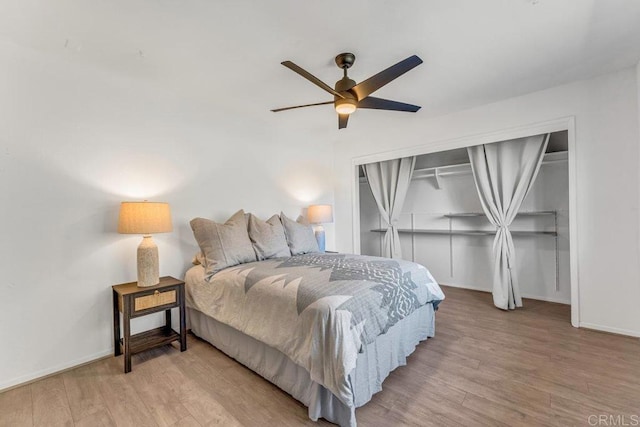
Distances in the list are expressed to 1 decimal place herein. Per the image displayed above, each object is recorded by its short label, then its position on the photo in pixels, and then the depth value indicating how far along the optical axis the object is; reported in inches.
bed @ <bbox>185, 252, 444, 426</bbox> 64.9
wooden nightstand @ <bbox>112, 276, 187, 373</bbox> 89.0
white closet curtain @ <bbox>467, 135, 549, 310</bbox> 136.3
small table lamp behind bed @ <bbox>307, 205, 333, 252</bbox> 169.5
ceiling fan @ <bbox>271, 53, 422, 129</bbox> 78.8
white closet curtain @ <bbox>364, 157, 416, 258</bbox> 181.0
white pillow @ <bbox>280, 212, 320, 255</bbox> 136.2
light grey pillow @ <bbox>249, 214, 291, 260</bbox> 122.1
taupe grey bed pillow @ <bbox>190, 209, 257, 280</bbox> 106.7
